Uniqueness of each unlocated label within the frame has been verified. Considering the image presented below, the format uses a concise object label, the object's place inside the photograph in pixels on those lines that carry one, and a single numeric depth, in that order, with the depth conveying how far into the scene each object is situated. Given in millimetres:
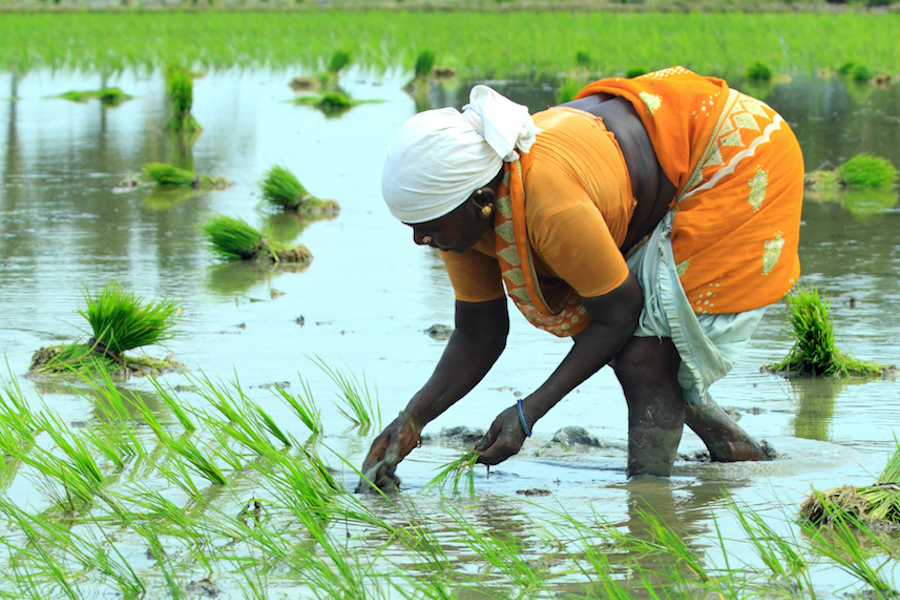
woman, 4691
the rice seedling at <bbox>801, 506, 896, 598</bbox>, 3910
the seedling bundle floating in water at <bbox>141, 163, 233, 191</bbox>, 16234
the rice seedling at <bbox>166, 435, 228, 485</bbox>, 5348
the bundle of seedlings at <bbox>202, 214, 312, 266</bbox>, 11797
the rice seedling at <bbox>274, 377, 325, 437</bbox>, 6395
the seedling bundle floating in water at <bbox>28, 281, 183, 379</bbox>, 7699
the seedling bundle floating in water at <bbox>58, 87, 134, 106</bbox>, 28986
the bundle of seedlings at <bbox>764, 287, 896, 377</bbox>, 7570
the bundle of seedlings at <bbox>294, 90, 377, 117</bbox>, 27687
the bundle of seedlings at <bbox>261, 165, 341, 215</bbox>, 14531
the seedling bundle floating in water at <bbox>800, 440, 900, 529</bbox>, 4582
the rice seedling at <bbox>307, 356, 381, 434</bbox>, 6742
